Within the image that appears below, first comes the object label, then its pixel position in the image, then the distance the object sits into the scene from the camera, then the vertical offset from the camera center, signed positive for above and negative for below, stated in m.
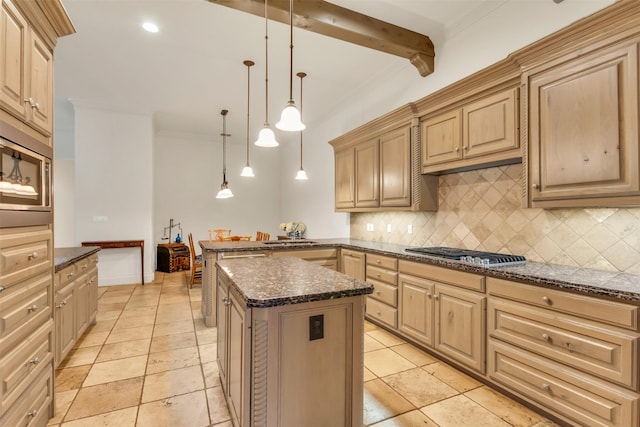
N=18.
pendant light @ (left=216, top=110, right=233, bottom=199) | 5.23 +1.46
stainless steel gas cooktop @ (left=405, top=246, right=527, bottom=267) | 2.27 -0.34
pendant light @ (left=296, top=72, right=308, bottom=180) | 4.69 +0.58
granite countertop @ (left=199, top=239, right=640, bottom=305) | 1.56 -0.37
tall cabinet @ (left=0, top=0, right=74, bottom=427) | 1.38 -0.15
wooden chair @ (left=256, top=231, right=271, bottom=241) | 5.83 -0.43
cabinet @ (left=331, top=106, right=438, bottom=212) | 3.27 +0.53
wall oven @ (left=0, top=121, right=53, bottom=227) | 1.38 +0.17
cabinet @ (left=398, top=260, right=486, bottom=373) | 2.25 -0.79
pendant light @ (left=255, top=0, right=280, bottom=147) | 2.71 +0.66
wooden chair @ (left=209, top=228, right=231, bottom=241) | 5.52 -0.46
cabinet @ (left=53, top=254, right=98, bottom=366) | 2.39 -0.79
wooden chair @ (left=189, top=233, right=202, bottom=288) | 5.19 -0.92
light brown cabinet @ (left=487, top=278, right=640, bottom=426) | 1.52 -0.77
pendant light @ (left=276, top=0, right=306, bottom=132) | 2.13 +0.65
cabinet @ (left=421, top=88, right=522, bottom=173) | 2.36 +0.68
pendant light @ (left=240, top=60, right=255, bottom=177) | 3.75 +1.80
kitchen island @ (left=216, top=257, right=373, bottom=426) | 1.37 -0.64
